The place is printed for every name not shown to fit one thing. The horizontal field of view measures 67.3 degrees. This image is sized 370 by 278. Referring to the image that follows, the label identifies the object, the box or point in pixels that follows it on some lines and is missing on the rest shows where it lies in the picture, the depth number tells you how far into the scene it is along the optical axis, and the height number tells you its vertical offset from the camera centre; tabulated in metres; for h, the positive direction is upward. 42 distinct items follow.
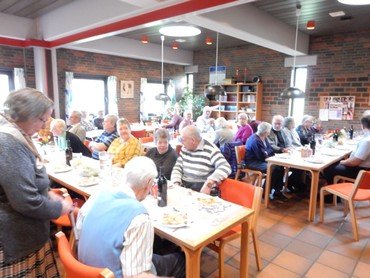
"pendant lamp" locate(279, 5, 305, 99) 4.80 +0.12
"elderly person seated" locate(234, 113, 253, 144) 5.15 -0.61
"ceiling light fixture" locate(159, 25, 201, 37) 5.39 +1.35
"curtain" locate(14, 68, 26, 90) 6.08 +0.42
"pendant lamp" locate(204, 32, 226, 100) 5.80 +0.19
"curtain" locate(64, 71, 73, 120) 6.95 +0.11
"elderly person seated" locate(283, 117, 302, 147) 4.89 -0.57
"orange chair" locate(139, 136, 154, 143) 4.80 -0.71
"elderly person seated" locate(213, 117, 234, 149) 4.57 -0.61
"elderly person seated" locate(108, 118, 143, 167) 3.28 -0.58
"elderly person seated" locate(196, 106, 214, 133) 6.20 -0.54
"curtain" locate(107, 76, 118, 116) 7.82 +0.14
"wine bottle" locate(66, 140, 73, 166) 3.11 -0.64
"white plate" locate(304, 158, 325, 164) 3.47 -0.76
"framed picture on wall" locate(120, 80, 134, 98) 8.18 +0.27
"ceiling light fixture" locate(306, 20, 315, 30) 4.41 +1.20
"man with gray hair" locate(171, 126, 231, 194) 2.64 -0.60
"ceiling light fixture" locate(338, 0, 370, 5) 3.58 +1.29
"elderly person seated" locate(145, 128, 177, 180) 2.86 -0.58
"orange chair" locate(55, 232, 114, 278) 1.10 -0.70
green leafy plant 9.00 -0.13
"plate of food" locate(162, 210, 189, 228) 1.66 -0.74
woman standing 1.32 -0.46
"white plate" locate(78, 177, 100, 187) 2.41 -0.74
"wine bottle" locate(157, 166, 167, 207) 1.96 -0.67
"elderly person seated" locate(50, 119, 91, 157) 3.47 -0.51
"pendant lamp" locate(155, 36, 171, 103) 7.09 +0.04
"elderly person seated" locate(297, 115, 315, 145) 5.41 -0.59
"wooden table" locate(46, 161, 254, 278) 1.53 -0.76
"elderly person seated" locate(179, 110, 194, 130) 6.41 -0.47
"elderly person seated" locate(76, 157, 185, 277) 1.24 -0.62
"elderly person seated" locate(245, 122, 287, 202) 3.98 -0.84
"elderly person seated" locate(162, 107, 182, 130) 7.00 -0.58
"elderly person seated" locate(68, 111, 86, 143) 4.22 -0.44
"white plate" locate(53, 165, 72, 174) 2.84 -0.73
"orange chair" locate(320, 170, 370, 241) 2.79 -1.00
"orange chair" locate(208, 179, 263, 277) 2.02 -0.80
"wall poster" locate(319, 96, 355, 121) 6.40 -0.16
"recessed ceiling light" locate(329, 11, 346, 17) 4.79 +1.51
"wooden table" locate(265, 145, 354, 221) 3.27 -0.77
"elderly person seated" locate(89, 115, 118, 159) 3.75 -0.53
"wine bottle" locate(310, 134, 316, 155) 3.95 -0.64
